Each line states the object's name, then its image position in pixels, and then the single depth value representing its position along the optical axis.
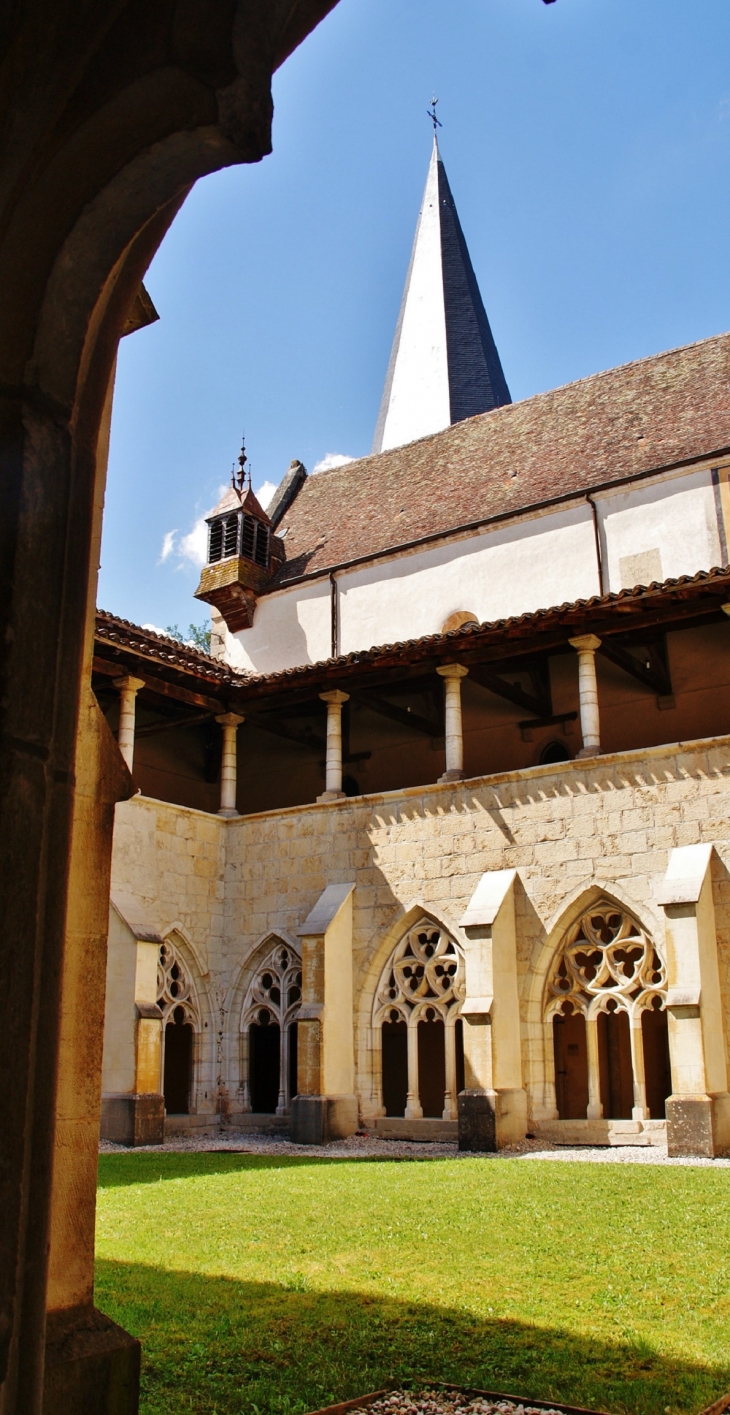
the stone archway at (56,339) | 2.08
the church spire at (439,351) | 26.78
